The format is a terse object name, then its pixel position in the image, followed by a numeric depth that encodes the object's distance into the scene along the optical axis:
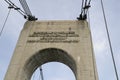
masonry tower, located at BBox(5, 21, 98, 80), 14.41
